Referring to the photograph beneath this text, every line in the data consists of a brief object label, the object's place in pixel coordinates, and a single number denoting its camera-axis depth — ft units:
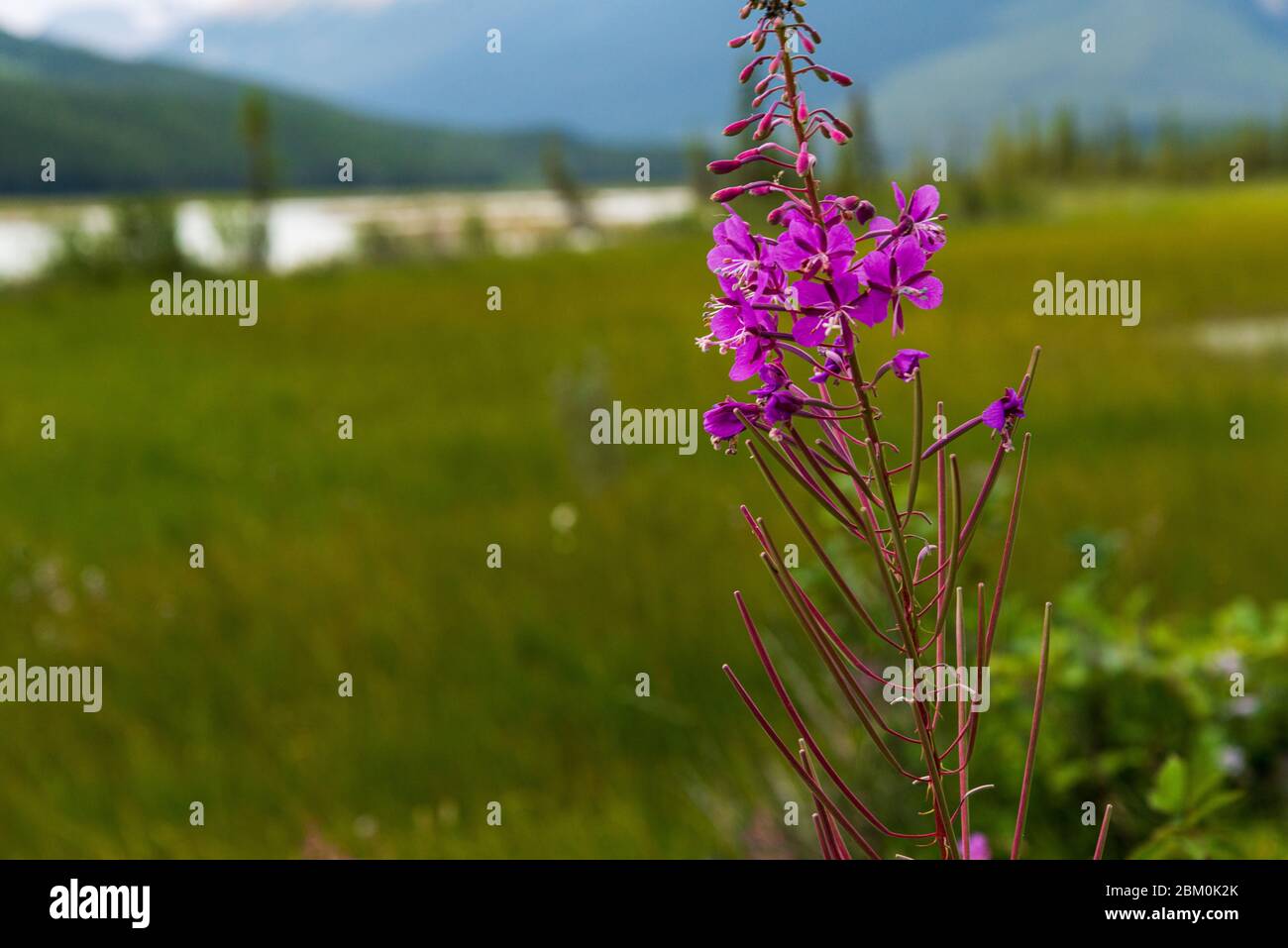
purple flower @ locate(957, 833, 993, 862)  4.08
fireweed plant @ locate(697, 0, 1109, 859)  2.66
